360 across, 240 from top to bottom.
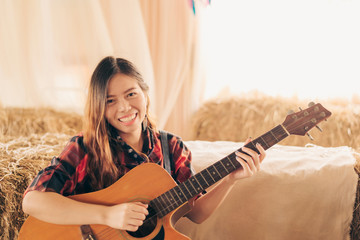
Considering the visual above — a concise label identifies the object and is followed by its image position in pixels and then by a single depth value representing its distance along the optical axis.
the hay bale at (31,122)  2.92
